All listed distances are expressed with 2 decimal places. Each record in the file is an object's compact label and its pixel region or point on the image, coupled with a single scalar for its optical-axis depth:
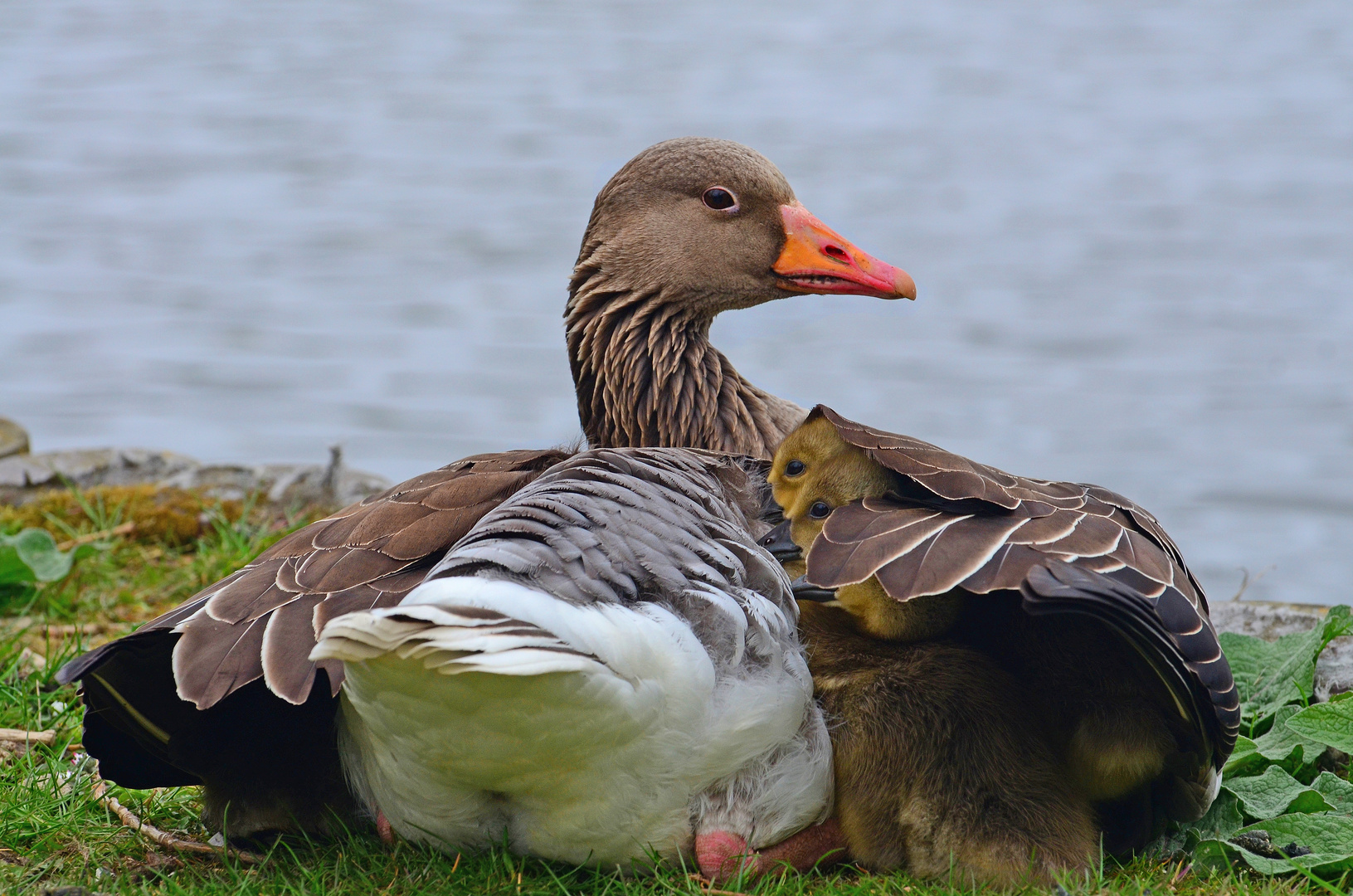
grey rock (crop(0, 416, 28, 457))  16.20
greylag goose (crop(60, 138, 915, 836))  7.12
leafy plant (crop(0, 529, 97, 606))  12.10
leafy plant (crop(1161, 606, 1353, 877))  7.76
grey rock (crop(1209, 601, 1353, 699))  11.26
